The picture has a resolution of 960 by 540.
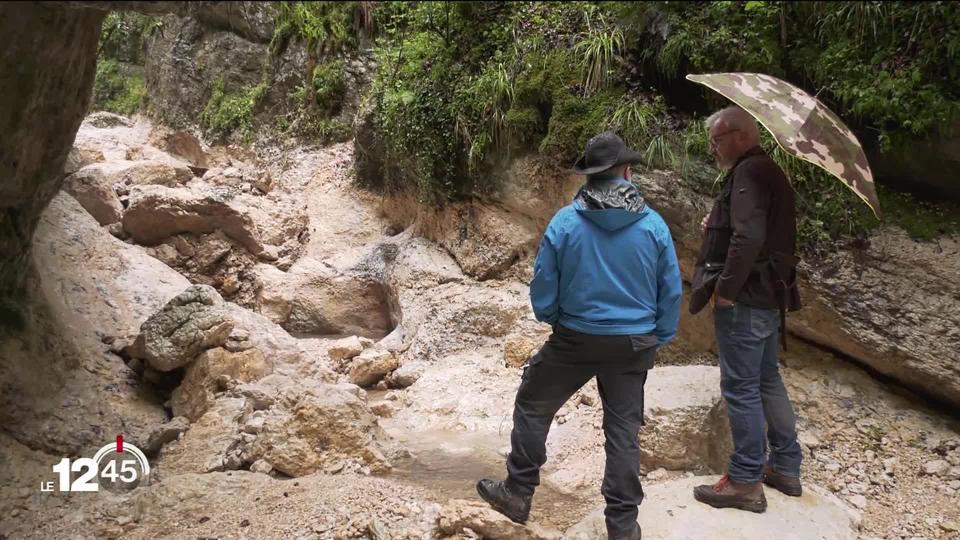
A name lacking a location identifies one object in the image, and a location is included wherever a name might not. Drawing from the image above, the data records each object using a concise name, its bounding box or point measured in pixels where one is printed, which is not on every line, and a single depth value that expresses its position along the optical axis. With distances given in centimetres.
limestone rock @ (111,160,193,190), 950
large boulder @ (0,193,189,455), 439
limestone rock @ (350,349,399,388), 676
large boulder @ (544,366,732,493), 431
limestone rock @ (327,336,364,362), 705
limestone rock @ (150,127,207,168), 1280
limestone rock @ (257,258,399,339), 848
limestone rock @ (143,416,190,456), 451
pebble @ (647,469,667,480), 430
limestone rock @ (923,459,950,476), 435
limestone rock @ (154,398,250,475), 431
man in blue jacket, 314
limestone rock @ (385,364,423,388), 664
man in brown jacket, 342
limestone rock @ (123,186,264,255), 841
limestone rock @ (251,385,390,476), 421
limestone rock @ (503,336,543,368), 644
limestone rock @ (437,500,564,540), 334
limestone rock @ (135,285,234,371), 532
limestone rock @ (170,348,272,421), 517
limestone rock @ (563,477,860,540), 341
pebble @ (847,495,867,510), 418
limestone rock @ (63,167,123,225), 842
